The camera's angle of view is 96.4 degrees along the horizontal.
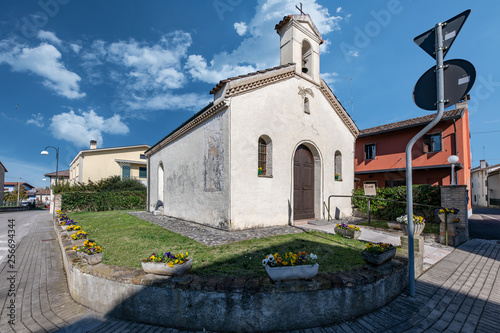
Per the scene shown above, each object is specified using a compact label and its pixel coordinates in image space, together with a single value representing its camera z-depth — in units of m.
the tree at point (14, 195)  48.80
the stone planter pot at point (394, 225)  7.90
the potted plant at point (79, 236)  5.74
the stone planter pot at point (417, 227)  6.40
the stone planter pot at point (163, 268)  3.39
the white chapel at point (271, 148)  7.99
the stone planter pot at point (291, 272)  3.18
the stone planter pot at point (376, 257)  3.90
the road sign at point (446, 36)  3.28
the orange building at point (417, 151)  15.31
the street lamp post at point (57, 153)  19.39
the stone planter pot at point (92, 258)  4.06
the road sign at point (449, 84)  3.18
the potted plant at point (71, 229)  7.05
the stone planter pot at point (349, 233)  6.65
